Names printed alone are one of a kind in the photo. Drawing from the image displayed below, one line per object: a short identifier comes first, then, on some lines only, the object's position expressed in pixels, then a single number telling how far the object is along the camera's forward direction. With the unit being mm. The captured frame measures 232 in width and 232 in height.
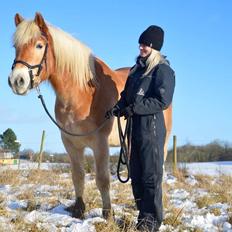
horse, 4555
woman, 4094
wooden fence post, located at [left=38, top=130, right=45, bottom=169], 11741
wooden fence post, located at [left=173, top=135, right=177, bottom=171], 11239
